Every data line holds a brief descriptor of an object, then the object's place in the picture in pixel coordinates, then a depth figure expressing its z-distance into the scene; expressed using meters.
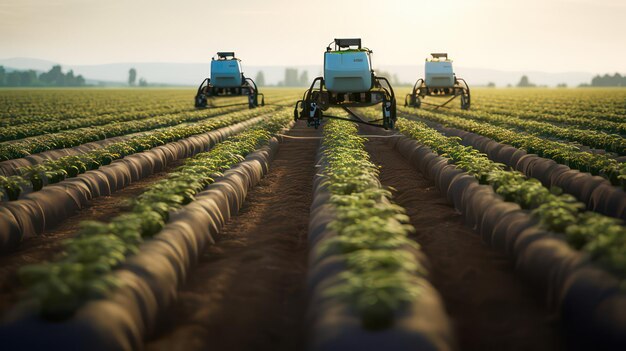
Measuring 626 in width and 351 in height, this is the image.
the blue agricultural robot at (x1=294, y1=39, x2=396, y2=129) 19.59
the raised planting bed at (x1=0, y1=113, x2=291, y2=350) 4.33
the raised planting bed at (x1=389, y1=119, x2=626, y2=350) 4.73
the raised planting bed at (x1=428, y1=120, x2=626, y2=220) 9.03
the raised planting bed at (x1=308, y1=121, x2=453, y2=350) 4.10
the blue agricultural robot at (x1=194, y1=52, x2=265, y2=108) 32.47
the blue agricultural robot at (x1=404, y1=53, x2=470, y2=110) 34.12
